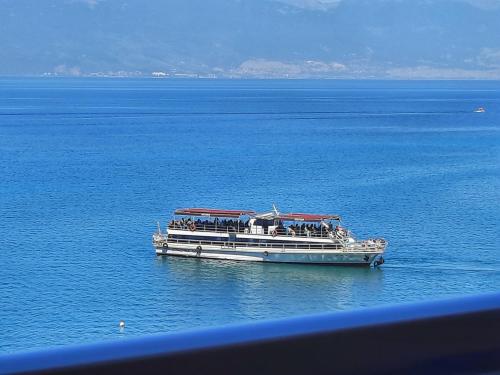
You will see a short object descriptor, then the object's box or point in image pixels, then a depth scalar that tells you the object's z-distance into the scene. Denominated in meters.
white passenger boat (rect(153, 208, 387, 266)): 186.26
